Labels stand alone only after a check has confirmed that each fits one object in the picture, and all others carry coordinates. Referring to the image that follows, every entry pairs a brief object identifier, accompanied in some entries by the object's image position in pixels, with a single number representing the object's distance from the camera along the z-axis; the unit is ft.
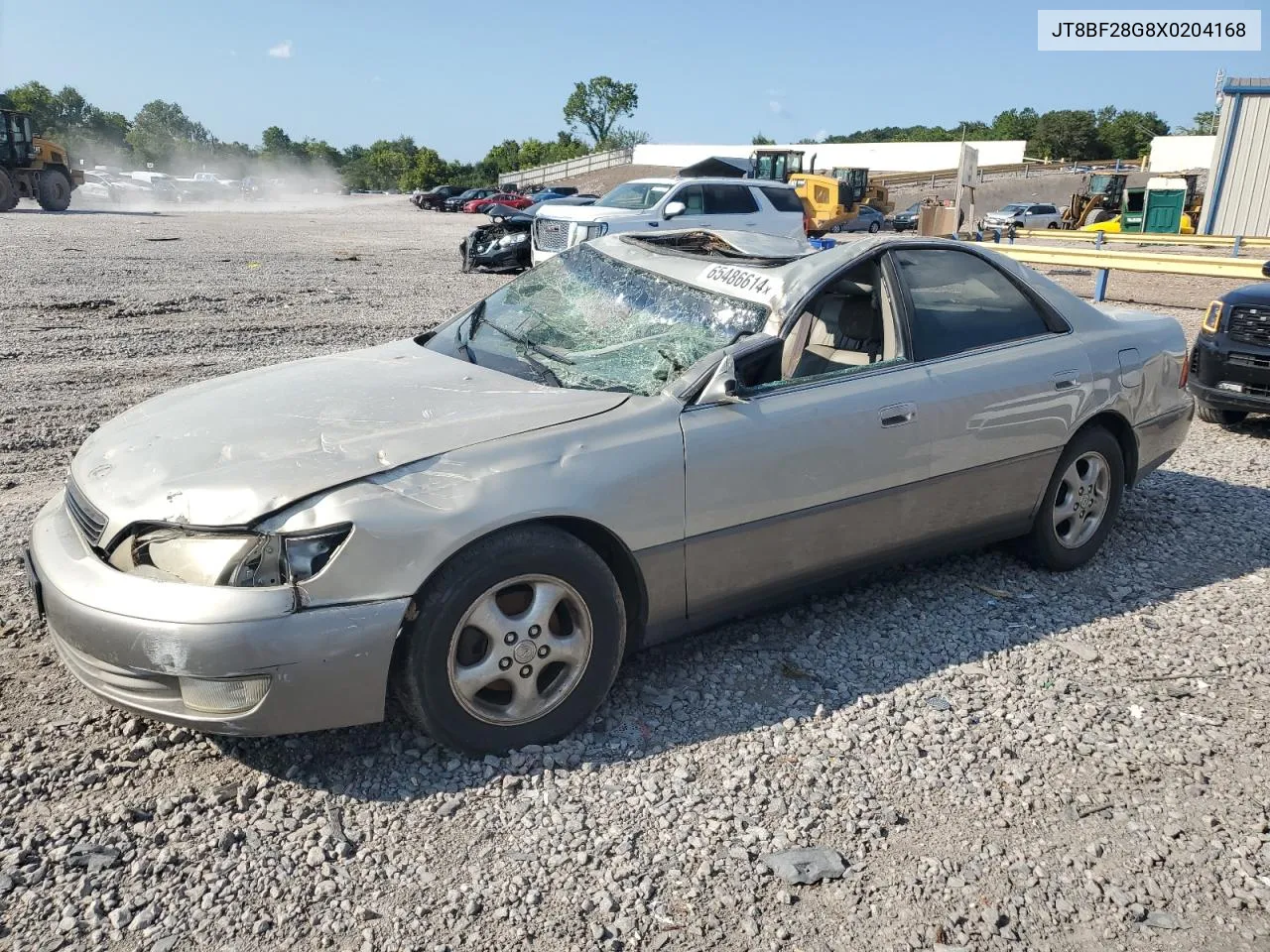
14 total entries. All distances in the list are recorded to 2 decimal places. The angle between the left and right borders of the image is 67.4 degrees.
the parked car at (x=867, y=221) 126.14
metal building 88.74
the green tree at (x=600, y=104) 384.47
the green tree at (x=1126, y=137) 255.09
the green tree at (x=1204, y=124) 258.78
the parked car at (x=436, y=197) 175.52
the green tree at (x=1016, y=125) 277.03
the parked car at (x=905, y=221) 128.16
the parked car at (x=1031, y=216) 122.72
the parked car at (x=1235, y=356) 22.61
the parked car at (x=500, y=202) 151.51
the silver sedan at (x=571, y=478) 8.64
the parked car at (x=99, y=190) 166.40
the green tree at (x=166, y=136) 377.91
